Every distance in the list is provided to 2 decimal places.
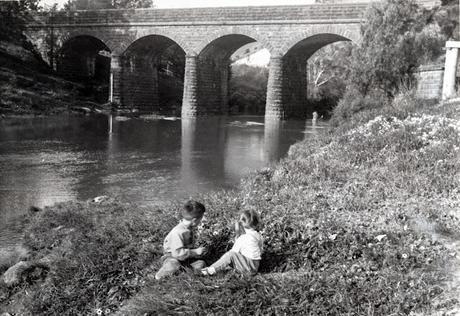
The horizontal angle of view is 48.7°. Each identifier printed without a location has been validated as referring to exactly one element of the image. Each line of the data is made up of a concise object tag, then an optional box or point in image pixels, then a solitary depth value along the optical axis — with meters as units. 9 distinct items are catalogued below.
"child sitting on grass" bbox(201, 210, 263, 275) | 5.05
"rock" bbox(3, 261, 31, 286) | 5.96
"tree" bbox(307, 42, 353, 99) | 43.34
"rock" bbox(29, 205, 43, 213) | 9.14
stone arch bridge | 30.88
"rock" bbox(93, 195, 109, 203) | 9.70
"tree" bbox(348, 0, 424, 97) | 20.94
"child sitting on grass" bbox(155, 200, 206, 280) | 5.20
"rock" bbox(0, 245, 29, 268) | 6.78
